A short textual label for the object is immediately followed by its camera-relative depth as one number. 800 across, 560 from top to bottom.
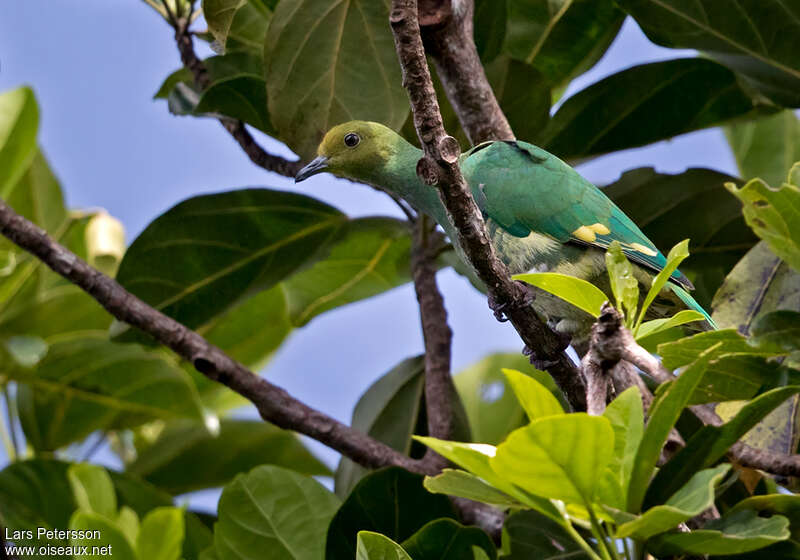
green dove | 6.62
